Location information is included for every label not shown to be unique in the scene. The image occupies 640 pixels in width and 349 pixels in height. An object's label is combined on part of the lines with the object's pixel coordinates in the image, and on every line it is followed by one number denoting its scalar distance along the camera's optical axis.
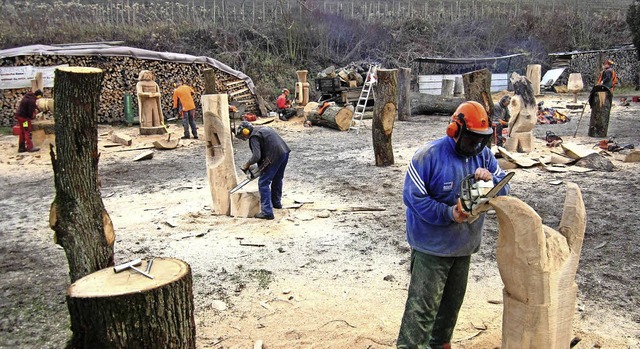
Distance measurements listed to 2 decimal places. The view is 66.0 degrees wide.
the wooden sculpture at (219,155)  6.94
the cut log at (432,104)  17.09
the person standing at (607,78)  11.62
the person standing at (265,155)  6.81
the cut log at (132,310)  2.49
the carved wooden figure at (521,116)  9.71
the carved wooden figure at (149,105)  13.73
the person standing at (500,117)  10.41
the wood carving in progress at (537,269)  2.57
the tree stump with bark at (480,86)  8.51
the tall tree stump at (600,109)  11.38
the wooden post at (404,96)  16.33
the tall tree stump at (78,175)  3.78
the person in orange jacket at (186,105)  13.37
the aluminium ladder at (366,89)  14.80
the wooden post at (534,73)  17.33
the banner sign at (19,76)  14.25
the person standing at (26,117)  11.40
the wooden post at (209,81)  11.21
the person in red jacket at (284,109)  16.62
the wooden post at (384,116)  9.71
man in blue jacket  2.95
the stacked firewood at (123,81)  14.75
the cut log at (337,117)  14.37
